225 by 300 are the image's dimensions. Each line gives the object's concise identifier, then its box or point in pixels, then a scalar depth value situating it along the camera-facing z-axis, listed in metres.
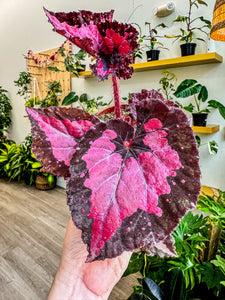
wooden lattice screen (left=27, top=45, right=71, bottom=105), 3.24
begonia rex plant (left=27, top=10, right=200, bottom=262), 0.19
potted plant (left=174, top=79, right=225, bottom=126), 1.64
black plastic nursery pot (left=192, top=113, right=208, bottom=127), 1.79
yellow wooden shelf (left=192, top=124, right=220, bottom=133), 1.72
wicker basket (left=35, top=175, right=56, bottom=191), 3.23
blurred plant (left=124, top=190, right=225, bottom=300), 0.79
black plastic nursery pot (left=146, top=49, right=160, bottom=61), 2.01
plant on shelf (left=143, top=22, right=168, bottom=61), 1.99
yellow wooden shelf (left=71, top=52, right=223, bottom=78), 1.66
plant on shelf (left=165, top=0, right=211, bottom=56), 1.74
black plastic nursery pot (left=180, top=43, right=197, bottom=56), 1.78
